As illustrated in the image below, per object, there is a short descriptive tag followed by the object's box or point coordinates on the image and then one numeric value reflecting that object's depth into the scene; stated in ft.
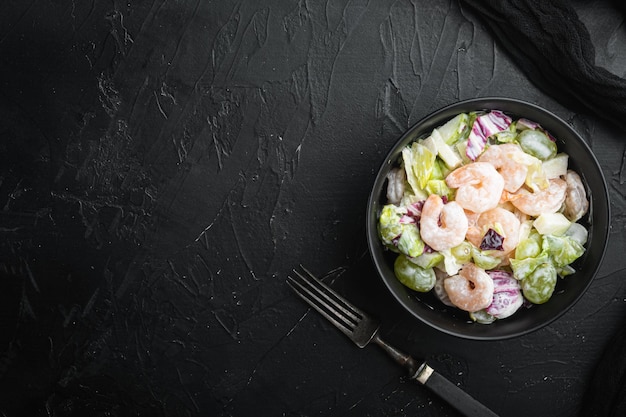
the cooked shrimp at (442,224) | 2.41
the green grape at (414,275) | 2.51
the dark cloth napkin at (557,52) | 2.66
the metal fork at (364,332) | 2.70
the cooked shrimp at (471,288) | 2.46
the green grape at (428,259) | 2.47
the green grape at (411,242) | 2.45
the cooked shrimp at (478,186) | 2.43
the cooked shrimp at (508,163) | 2.46
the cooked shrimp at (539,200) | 2.49
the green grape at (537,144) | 2.53
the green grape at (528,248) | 2.49
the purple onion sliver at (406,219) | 2.48
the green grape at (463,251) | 2.47
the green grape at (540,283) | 2.49
